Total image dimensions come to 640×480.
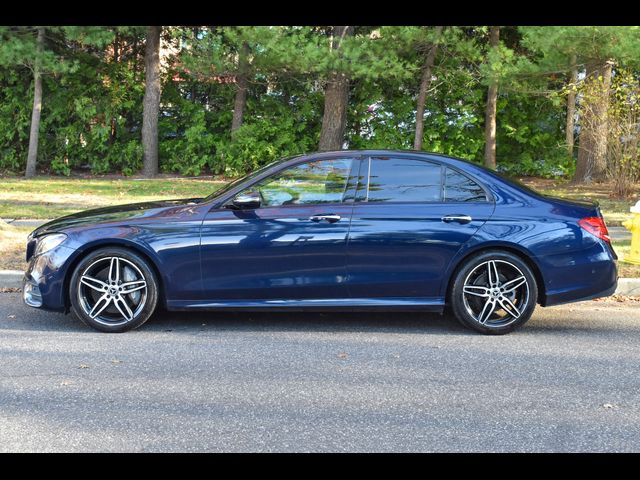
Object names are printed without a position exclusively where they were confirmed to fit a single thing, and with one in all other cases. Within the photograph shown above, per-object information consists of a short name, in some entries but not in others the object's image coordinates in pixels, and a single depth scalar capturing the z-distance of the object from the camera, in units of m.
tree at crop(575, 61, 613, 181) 14.41
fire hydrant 9.05
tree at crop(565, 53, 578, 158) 18.91
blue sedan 6.46
